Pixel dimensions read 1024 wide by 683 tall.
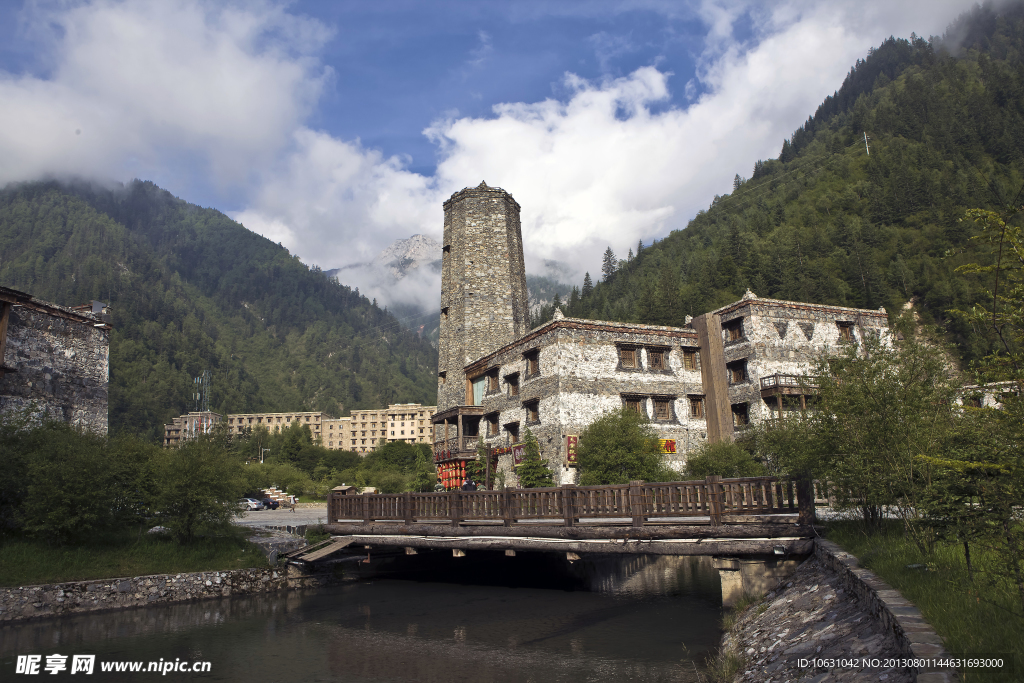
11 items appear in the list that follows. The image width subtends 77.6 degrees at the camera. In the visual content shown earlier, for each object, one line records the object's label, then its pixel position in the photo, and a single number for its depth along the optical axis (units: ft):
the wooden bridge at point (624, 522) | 47.73
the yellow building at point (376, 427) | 515.50
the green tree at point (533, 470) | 110.93
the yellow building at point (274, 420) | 515.09
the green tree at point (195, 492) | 80.33
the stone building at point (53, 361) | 101.19
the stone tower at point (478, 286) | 153.17
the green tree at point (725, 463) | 104.66
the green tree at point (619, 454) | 102.32
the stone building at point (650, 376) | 119.14
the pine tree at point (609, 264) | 399.03
